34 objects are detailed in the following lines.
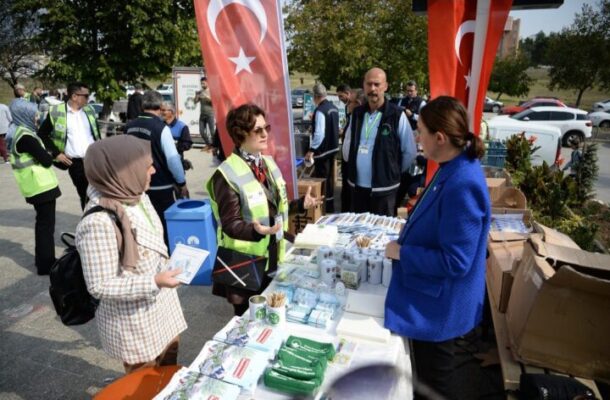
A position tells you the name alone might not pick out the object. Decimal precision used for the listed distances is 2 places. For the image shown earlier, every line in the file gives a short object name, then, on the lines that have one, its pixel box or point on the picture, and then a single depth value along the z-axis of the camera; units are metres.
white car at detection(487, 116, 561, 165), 8.73
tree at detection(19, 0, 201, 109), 11.78
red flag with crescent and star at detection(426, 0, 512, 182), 3.03
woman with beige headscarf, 1.74
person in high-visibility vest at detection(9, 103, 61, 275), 4.15
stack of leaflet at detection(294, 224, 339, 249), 2.84
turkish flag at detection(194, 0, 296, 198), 2.90
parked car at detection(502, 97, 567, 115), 20.89
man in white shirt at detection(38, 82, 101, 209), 4.81
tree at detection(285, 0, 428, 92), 12.20
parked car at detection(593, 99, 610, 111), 22.95
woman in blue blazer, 1.68
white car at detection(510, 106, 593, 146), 15.54
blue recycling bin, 4.25
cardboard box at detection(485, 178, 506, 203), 4.34
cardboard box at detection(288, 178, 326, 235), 5.18
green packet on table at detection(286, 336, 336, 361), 1.73
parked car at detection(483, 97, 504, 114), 27.83
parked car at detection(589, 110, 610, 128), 19.92
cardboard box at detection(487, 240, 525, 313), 2.92
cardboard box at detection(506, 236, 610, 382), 2.17
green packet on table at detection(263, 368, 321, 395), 1.55
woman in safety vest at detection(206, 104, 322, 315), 2.29
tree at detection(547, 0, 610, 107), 21.00
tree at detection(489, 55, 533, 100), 32.25
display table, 1.60
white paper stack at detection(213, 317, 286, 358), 1.80
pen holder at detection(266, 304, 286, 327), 1.98
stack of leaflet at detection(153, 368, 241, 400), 1.51
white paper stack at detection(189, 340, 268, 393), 1.59
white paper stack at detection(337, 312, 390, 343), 1.87
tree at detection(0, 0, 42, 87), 23.53
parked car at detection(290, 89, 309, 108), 24.68
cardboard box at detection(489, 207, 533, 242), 3.44
